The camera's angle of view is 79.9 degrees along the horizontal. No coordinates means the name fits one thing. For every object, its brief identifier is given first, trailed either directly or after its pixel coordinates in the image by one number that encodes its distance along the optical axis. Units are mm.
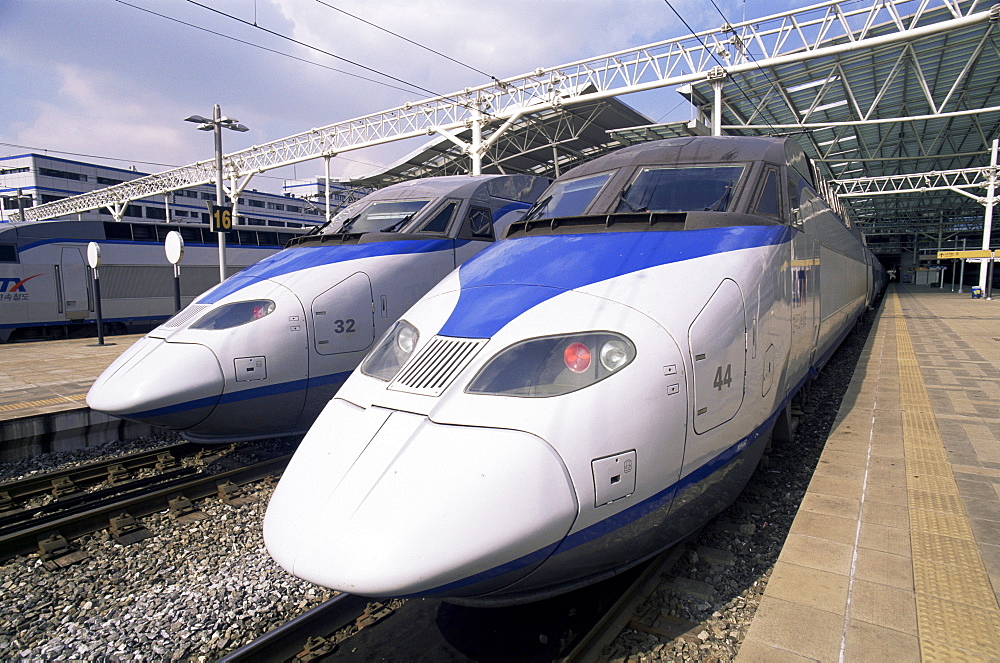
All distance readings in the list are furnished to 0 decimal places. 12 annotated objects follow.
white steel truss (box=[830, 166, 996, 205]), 30344
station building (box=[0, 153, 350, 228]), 63344
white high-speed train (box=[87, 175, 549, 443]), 6184
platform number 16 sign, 14211
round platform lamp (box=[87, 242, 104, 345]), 14227
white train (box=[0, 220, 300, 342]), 17953
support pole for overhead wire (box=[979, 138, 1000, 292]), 30214
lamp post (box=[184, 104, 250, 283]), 17125
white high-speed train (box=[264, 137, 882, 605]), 2803
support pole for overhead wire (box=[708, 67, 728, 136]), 17812
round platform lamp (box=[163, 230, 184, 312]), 12969
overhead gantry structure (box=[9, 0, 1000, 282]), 17484
